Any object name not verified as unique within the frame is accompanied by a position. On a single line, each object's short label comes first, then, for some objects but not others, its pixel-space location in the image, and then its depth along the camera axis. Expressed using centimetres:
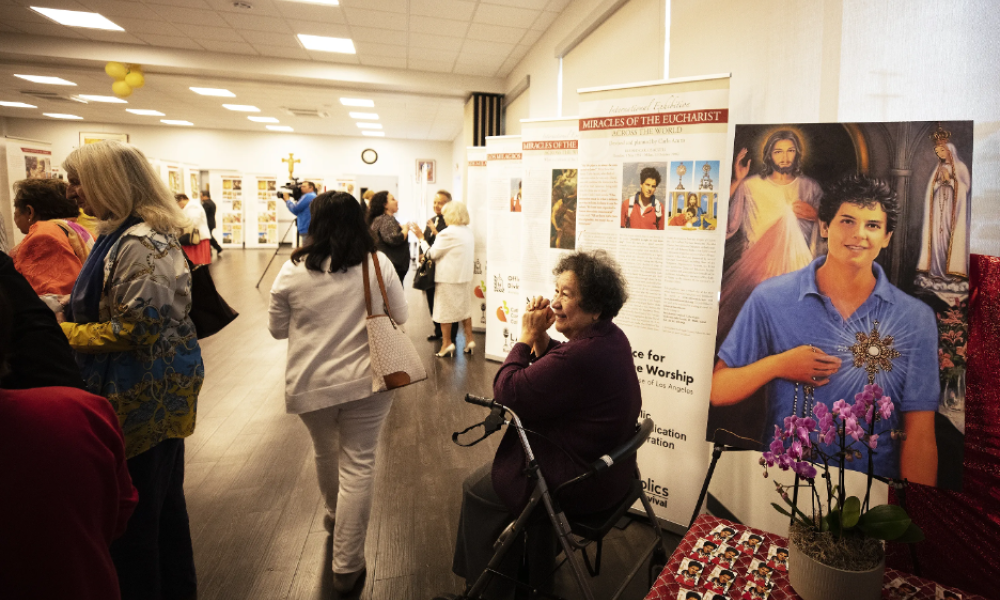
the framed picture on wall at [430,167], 1719
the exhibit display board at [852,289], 150
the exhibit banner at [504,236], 510
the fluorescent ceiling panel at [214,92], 991
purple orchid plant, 117
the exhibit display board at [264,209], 1631
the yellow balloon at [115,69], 732
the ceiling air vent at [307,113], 1191
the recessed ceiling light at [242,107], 1171
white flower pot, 115
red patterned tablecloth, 127
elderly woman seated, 172
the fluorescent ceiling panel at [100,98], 1121
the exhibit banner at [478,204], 625
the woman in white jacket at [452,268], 553
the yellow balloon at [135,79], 760
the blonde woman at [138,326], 170
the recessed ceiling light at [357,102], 1048
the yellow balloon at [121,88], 759
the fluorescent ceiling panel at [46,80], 930
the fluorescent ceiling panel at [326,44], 666
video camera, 873
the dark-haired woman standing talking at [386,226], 566
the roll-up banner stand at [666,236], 238
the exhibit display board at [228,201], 1622
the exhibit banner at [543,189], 388
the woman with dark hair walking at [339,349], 205
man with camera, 835
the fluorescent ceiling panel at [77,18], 604
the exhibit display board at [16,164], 637
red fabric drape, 147
